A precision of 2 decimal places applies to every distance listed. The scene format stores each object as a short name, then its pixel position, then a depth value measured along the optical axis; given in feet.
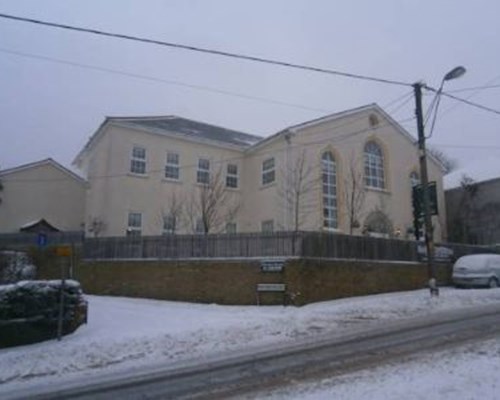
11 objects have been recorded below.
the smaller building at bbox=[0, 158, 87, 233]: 111.96
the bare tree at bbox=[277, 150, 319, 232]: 109.70
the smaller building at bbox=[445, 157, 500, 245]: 132.26
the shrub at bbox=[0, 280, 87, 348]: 48.85
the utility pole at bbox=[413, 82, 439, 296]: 73.54
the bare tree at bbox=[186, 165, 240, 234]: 115.65
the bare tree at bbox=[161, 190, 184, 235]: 113.50
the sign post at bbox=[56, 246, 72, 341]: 51.03
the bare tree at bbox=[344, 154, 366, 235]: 114.21
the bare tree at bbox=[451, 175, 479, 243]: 134.92
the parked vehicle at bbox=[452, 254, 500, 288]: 87.04
